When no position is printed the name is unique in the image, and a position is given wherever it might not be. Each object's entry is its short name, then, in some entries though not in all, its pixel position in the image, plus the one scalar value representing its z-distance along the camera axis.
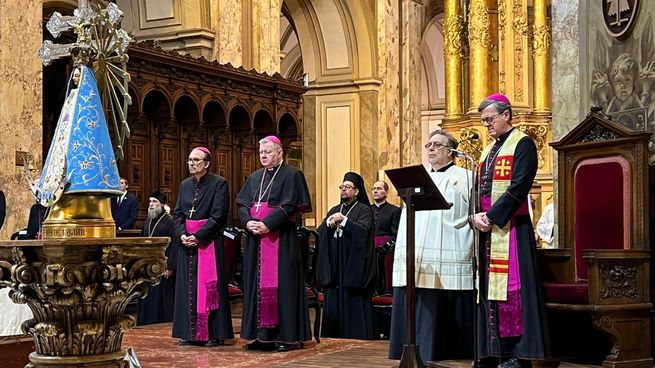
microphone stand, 6.05
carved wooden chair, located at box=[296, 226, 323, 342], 8.34
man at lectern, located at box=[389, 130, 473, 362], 6.48
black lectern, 5.84
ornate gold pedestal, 3.63
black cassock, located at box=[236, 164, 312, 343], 7.65
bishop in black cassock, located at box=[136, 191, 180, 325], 9.88
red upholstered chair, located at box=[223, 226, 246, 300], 8.37
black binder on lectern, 5.82
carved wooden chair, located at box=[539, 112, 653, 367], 6.11
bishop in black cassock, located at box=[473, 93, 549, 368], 6.00
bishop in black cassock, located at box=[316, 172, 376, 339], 8.91
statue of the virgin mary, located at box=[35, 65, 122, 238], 3.75
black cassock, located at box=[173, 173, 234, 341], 7.94
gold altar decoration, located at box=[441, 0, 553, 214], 19.22
